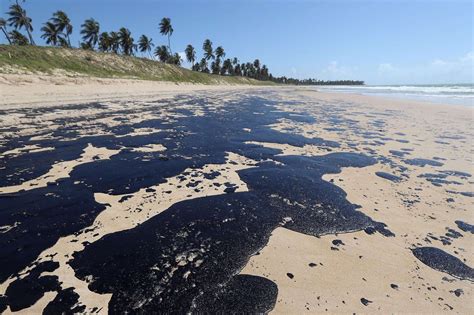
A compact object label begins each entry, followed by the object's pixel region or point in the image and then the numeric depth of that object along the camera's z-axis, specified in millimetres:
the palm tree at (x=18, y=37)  65300
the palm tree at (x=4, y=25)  54950
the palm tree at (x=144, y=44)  88625
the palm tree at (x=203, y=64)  115312
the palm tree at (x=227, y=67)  124100
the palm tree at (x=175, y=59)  94625
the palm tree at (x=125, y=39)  75625
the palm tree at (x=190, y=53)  105938
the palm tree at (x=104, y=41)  73938
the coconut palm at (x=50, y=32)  65438
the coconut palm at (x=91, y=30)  70375
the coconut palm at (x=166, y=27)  87406
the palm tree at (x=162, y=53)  94625
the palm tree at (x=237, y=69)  136125
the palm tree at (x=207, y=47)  113062
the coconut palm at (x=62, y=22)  63744
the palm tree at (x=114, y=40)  74775
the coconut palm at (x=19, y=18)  58844
